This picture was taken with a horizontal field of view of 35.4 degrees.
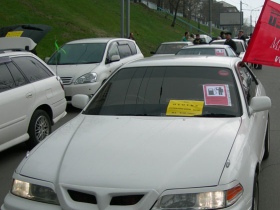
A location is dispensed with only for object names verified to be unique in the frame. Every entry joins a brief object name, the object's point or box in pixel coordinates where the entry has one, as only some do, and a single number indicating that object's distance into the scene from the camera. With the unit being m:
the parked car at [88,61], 10.39
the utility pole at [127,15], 19.75
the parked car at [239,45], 18.93
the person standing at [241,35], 24.12
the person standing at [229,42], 17.28
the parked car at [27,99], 6.13
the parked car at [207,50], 12.82
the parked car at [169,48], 18.53
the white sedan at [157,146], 2.87
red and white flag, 5.43
